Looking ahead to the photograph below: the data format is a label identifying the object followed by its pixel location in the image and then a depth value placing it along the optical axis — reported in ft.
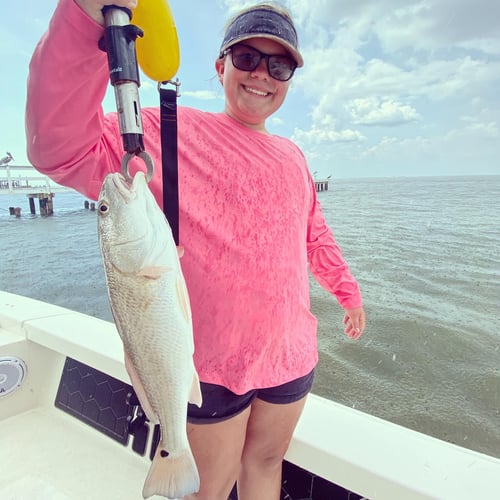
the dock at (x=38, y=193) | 105.08
